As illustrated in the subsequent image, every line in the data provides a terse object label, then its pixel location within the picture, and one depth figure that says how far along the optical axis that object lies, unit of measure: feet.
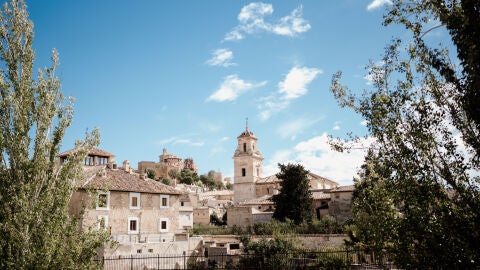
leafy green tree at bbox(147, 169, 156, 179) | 337.31
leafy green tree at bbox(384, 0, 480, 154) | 20.66
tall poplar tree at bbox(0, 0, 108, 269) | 29.22
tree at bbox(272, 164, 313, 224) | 124.88
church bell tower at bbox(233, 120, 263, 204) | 192.54
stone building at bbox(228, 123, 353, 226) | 145.69
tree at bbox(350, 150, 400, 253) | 27.43
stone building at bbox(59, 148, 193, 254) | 88.58
